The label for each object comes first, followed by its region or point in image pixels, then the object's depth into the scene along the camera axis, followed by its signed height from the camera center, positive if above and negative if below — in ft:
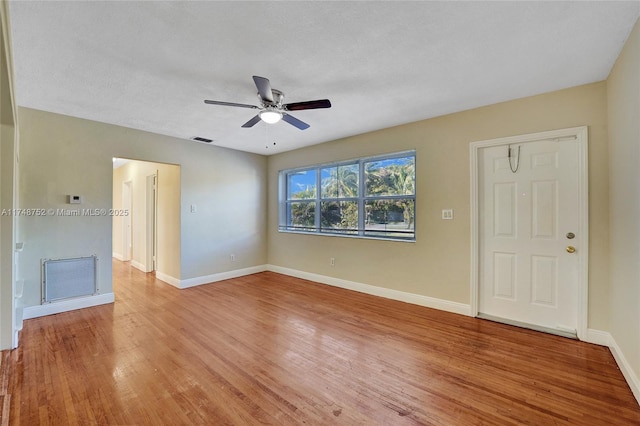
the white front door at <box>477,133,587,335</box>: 9.14 -0.71
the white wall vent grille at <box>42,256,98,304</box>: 11.25 -2.77
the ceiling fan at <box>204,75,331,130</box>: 7.49 +3.22
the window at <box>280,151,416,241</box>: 13.05 +0.81
